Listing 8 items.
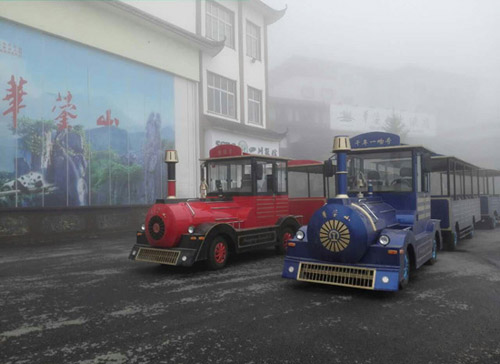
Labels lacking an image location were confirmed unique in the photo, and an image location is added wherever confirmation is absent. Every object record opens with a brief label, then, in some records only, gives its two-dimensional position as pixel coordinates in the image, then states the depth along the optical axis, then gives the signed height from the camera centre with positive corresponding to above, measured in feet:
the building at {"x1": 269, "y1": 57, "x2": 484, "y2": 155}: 131.75 +28.55
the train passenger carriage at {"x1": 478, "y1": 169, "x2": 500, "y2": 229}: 51.09 -2.97
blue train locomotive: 17.60 -1.89
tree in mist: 118.01 +19.48
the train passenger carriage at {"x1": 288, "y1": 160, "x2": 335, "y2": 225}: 35.50 -0.31
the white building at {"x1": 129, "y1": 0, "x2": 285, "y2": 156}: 61.36 +22.62
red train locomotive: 23.20 -1.76
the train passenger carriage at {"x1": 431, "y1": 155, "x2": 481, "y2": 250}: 30.73 -1.60
